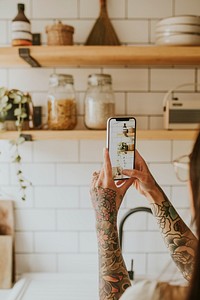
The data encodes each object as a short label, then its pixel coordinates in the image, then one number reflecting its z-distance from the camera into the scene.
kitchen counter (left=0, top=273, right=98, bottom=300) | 1.48
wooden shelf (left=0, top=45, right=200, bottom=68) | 1.27
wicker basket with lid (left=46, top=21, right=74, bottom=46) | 1.35
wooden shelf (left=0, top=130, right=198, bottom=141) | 1.34
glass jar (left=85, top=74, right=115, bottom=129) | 1.40
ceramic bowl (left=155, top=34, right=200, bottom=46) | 1.30
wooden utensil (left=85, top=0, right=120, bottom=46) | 1.47
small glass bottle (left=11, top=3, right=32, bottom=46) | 1.31
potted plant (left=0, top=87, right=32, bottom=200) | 1.40
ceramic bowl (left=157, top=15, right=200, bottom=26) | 1.30
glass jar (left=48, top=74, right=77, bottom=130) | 1.41
